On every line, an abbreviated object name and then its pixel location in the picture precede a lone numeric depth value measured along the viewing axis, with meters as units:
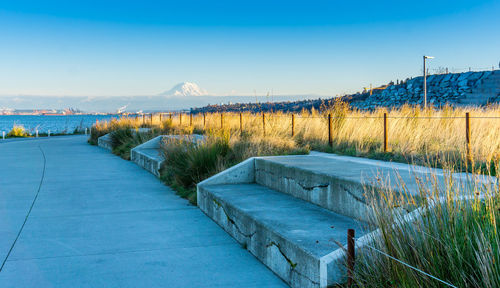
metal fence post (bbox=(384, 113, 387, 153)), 10.04
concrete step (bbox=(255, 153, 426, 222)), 5.19
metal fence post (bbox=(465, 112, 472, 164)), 8.35
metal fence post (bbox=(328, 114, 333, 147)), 12.02
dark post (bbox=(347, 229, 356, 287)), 3.40
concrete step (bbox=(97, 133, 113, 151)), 20.14
